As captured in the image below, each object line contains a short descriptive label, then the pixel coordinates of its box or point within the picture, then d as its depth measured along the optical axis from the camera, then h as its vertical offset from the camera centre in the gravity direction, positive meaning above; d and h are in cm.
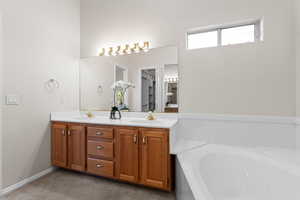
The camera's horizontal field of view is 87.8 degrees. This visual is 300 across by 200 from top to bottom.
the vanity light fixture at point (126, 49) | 243 +82
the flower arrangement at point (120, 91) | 256 +13
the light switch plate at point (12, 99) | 182 +0
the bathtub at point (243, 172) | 129 -69
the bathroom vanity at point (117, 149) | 178 -65
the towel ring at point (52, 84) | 229 +22
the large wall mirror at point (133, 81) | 229 +29
